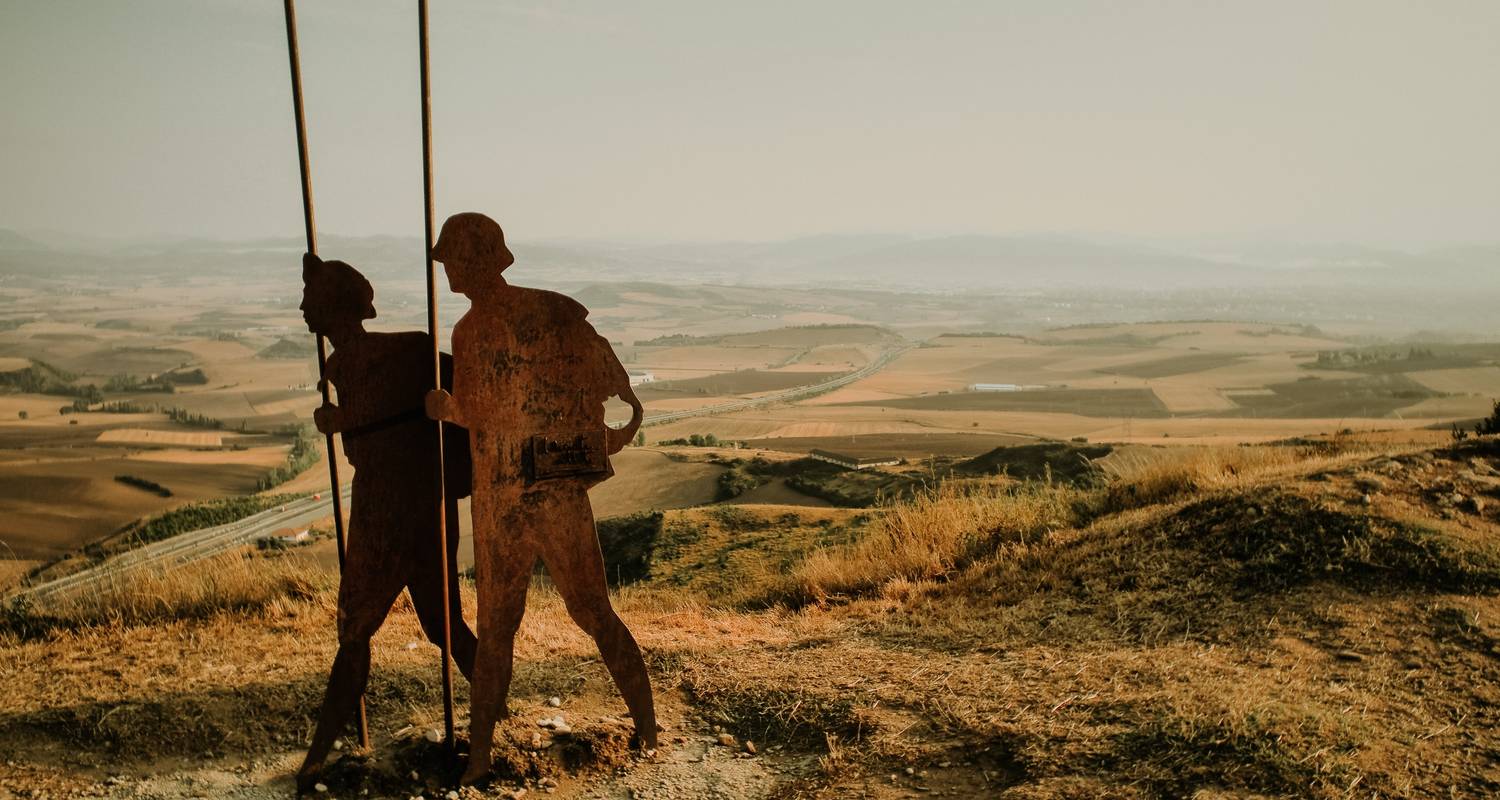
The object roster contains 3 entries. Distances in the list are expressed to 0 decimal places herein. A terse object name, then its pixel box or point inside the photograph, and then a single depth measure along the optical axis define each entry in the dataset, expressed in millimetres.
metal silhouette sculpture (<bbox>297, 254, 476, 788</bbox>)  4594
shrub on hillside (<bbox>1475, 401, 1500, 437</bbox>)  10016
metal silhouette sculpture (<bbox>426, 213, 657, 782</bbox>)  4395
